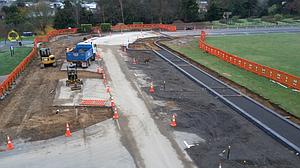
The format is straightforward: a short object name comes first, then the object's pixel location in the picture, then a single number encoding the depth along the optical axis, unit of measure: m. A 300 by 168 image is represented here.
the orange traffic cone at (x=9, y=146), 11.97
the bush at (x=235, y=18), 62.44
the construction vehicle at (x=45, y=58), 24.66
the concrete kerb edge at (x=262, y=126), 11.79
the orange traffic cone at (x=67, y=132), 12.89
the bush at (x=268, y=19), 60.38
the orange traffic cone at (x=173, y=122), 13.77
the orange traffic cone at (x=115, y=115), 14.69
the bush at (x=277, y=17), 61.36
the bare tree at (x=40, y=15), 57.61
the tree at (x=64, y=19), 55.92
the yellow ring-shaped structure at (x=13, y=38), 39.76
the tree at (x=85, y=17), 57.82
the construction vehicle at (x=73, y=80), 19.47
